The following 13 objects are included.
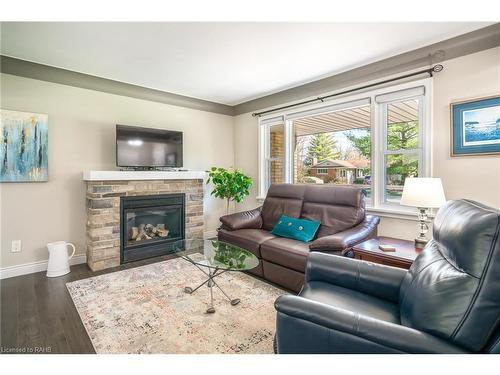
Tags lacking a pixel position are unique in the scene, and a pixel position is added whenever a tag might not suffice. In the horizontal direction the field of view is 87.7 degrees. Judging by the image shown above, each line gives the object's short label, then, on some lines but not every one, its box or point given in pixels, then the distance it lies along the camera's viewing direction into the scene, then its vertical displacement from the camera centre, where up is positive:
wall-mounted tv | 3.55 +0.55
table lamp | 2.12 -0.09
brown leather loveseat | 2.50 -0.49
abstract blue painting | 2.92 +0.46
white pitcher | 3.03 -0.87
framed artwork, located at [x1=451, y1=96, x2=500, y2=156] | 2.31 +0.52
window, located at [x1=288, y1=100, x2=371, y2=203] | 3.38 +0.56
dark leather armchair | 0.95 -0.54
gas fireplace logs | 3.71 -0.69
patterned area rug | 1.81 -1.09
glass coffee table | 2.24 -0.69
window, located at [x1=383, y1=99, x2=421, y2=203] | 2.92 +0.45
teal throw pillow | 2.94 -0.52
